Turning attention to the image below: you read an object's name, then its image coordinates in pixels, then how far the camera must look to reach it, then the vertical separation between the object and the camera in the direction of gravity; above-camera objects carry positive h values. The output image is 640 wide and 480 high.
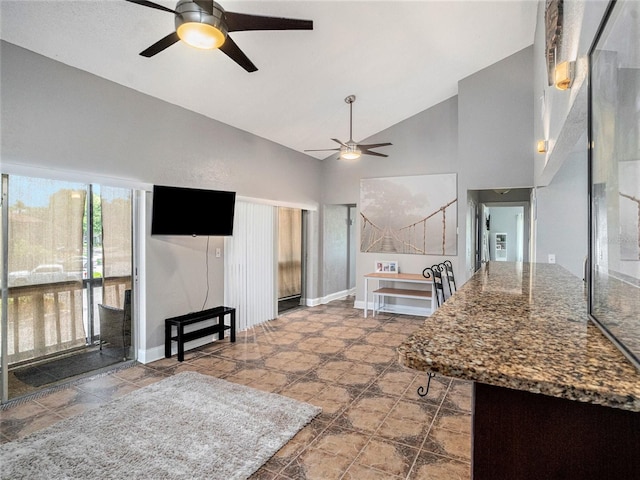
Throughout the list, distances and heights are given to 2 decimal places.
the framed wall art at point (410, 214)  6.08 +0.47
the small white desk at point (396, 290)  5.96 -0.92
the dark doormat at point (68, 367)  3.50 -1.37
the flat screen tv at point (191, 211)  4.04 +0.35
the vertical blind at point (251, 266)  5.19 -0.40
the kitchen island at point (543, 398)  0.68 -0.33
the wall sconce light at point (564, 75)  1.74 +0.84
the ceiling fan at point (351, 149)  4.94 +1.31
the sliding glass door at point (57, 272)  3.25 -0.34
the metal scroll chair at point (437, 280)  4.82 -0.59
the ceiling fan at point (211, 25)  2.01 +1.34
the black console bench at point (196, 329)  4.12 -1.11
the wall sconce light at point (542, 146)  3.14 +0.87
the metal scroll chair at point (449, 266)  5.80 -0.44
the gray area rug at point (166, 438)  2.18 -1.42
